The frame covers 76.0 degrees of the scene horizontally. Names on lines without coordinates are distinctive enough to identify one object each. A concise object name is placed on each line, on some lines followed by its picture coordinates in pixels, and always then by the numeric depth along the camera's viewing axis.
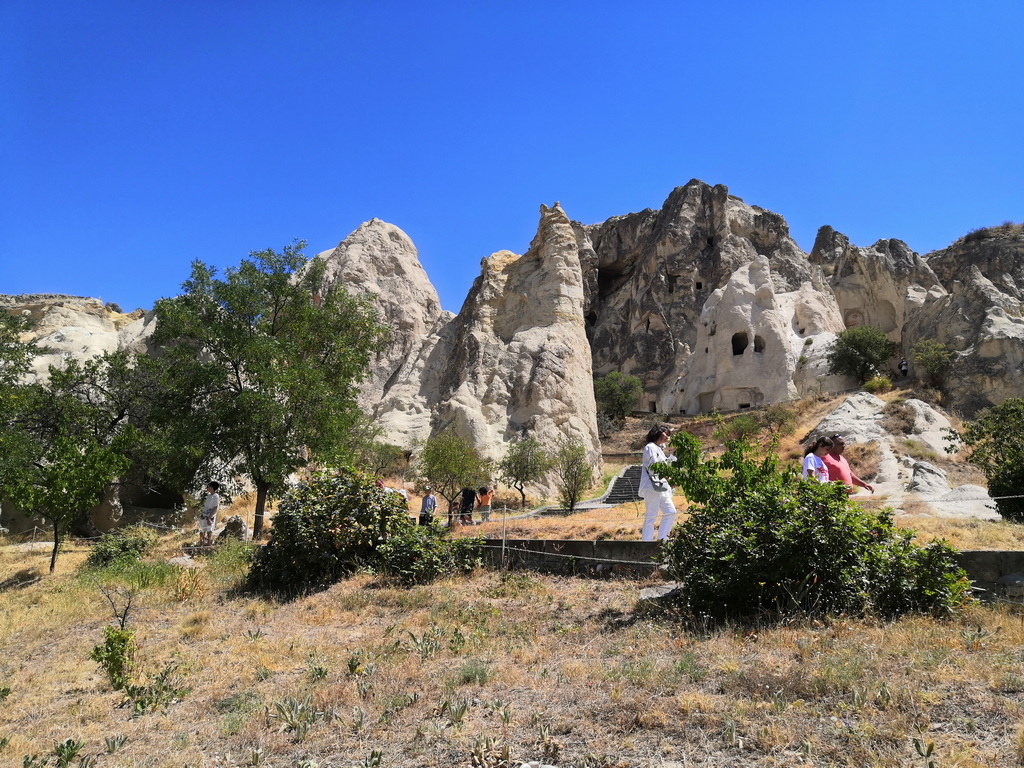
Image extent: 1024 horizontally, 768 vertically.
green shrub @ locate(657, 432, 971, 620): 5.47
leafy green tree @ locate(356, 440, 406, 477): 24.92
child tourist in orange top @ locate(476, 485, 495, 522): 19.02
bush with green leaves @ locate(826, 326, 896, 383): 37.16
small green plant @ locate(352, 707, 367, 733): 4.34
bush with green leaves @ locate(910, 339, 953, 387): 31.78
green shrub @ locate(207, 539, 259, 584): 10.63
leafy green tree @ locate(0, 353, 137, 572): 12.53
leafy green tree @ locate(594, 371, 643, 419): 50.16
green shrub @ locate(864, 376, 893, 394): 32.06
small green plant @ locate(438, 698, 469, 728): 4.18
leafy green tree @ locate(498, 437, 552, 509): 23.83
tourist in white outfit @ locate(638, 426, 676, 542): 8.52
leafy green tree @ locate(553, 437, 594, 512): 21.69
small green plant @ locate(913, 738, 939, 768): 2.99
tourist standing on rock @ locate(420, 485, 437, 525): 14.65
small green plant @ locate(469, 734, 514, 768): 3.64
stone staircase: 24.69
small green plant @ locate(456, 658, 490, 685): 4.99
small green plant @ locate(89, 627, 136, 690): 5.79
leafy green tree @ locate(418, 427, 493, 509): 20.03
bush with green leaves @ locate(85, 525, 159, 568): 12.99
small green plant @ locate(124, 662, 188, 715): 5.14
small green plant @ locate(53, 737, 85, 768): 4.05
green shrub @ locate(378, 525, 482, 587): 9.20
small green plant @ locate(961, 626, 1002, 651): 4.52
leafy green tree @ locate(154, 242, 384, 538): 15.39
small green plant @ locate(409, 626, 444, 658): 5.84
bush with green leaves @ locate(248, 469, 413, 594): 9.54
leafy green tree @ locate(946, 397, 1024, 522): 11.89
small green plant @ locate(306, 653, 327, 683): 5.34
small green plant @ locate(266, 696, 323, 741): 4.34
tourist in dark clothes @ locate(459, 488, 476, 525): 19.69
